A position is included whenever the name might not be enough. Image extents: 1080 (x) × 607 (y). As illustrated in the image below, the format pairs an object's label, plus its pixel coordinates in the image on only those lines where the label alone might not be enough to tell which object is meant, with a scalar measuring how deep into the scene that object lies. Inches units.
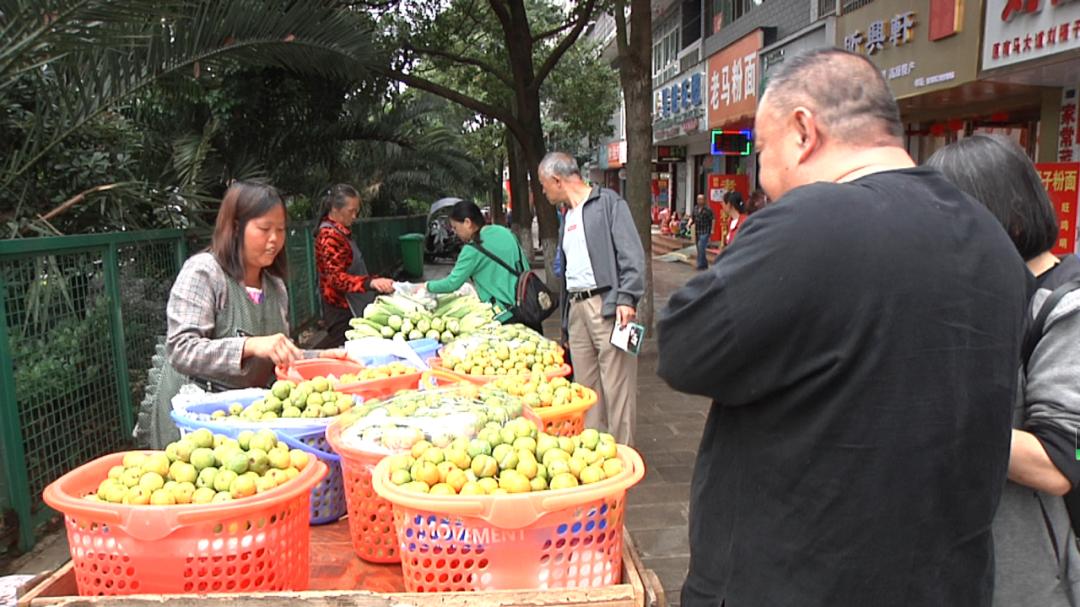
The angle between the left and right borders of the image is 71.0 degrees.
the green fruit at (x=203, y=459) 69.2
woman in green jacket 213.8
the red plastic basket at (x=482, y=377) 117.2
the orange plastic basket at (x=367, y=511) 76.6
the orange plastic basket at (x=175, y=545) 60.2
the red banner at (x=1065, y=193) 283.6
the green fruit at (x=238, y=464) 68.1
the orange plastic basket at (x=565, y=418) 97.8
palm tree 156.0
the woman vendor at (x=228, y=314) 107.7
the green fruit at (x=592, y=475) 64.8
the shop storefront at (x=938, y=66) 332.2
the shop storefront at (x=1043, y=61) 269.9
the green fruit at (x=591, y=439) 72.3
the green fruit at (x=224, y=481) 65.0
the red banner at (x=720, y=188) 753.6
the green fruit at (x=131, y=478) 66.4
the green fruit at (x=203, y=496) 63.1
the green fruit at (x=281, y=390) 93.4
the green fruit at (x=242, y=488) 63.6
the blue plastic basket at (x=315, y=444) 83.7
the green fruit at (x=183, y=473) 66.9
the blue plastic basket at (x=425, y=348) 144.3
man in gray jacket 179.2
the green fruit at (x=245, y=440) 74.6
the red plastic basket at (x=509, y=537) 59.7
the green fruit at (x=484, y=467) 67.2
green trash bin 673.0
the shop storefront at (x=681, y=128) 757.3
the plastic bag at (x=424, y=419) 76.5
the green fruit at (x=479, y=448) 70.5
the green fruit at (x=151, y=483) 64.6
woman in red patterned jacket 217.6
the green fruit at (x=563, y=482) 63.4
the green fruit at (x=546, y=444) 70.9
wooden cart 59.4
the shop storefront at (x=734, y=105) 585.6
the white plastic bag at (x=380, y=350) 126.7
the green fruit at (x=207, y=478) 66.4
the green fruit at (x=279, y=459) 71.1
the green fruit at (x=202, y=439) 74.2
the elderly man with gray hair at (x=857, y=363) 49.7
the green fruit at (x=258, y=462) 69.7
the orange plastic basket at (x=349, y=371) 104.3
